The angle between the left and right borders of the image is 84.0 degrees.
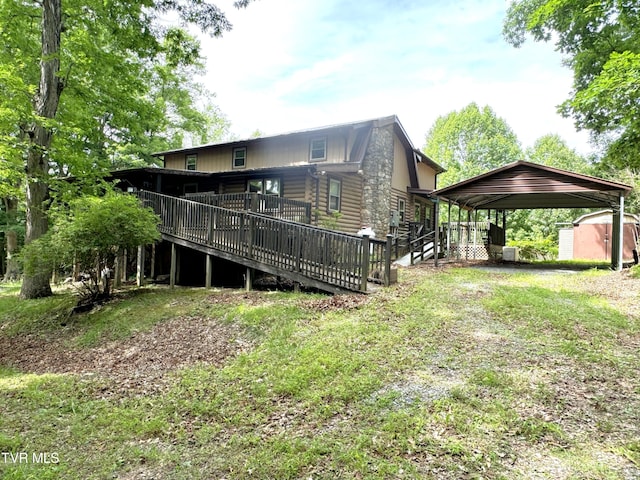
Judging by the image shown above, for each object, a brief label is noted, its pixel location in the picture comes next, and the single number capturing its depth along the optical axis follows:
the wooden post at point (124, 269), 13.76
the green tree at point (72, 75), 9.62
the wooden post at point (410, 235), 17.50
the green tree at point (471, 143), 37.88
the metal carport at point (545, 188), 11.62
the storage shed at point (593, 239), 19.92
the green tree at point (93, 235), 8.91
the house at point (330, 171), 14.30
